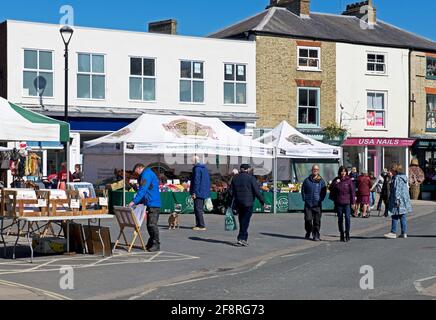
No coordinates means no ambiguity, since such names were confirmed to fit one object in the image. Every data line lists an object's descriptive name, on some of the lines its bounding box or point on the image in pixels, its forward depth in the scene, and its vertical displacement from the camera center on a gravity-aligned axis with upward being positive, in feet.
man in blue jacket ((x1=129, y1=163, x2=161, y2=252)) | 50.06 -1.97
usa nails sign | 126.11 +4.31
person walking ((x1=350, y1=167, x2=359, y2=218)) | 86.45 -4.63
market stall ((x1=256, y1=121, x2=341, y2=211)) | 87.25 +1.92
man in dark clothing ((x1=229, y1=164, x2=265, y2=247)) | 53.62 -1.82
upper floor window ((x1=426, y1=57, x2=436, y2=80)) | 136.05 +17.67
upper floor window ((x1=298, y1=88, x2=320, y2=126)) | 121.80 +9.78
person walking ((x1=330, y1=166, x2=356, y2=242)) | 58.65 -2.22
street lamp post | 79.87 +11.89
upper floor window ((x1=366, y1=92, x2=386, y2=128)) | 129.18 +9.74
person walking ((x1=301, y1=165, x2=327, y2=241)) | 59.57 -2.34
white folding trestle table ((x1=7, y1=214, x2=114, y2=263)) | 44.09 -2.97
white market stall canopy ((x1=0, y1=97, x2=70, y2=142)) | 45.88 +2.57
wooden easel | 49.42 -3.33
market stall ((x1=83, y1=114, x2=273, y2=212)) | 80.59 +2.75
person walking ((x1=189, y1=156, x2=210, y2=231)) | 65.05 -1.78
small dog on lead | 66.90 -4.62
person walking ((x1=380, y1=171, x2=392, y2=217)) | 87.10 -2.31
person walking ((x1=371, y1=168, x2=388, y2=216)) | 90.47 -2.11
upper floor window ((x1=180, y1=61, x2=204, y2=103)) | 112.27 +12.68
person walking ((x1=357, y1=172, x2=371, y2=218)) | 84.79 -2.68
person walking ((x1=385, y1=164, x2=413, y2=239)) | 58.70 -2.15
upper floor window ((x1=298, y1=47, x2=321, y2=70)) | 121.80 +17.46
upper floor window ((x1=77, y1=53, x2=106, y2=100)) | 104.88 +12.55
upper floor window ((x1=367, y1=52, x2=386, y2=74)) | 129.29 +17.71
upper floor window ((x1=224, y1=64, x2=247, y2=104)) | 115.24 +12.65
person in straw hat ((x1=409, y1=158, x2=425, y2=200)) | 122.72 -1.72
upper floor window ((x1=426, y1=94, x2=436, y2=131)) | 136.67 +9.70
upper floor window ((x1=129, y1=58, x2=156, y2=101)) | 108.68 +12.64
